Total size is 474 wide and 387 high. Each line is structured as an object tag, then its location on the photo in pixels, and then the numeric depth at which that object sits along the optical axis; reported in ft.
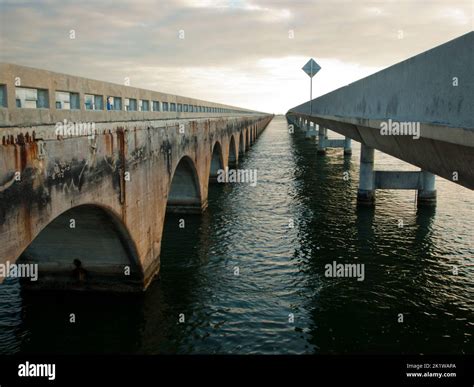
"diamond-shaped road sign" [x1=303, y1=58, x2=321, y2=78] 90.07
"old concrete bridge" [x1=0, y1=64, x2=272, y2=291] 27.22
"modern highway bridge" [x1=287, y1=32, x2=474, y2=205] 27.94
